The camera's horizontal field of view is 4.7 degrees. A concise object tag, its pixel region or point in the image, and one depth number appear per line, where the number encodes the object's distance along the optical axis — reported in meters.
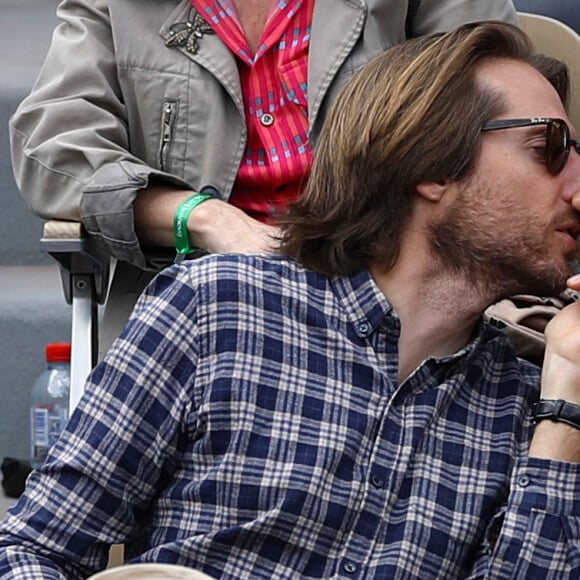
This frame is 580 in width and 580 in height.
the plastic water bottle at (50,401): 8.72
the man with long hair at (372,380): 7.80
